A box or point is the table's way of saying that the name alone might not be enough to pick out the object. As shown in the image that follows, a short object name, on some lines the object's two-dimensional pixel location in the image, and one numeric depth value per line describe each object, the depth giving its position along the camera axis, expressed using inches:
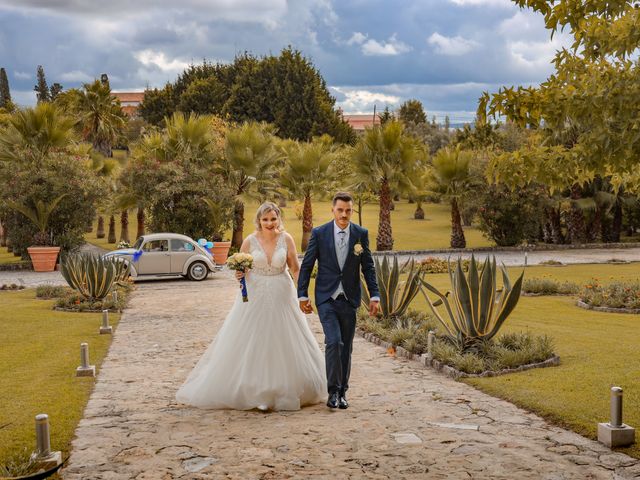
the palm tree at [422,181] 1413.6
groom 290.5
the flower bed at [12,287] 865.5
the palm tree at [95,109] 1865.2
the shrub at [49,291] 775.3
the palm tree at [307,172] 1395.2
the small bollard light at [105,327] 518.9
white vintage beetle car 928.9
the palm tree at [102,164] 1675.7
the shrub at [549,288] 768.9
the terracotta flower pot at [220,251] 1215.6
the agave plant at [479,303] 386.3
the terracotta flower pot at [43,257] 1106.7
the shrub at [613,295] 640.4
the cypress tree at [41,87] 3735.2
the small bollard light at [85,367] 367.2
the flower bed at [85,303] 658.2
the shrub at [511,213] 1437.0
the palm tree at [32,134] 1168.2
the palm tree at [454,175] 1489.9
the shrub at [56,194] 1133.7
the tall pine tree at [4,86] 3327.5
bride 293.9
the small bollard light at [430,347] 391.0
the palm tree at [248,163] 1300.4
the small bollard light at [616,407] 241.8
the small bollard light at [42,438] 218.7
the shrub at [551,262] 1122.7
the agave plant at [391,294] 509.8
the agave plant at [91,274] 668.1
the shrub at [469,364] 362.3
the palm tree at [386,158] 1366.9
